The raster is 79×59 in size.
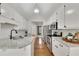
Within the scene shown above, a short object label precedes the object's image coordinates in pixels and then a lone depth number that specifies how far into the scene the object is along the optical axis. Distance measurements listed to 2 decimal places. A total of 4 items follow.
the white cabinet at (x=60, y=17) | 2.62
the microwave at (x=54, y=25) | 3.27
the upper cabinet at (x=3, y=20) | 1.16
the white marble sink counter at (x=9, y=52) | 0.95
